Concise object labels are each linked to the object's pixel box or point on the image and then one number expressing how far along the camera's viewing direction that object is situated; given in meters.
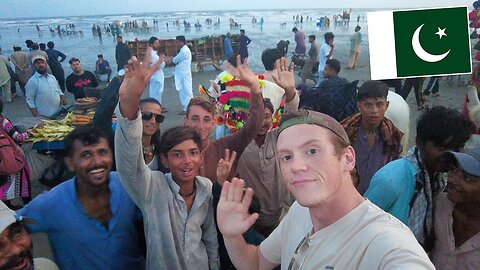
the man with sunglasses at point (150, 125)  2.79
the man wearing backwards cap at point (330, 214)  1.04
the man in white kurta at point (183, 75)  8.61
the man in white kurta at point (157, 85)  8.01
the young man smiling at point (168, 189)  1.75
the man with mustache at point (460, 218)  1.67
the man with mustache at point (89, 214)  1.84
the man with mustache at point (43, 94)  5.82
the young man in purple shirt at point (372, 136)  2.82
